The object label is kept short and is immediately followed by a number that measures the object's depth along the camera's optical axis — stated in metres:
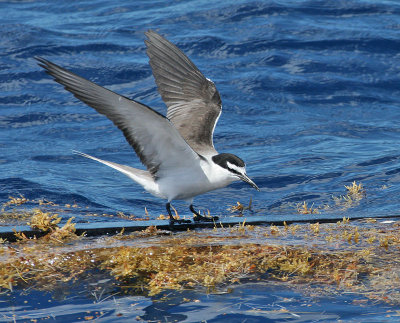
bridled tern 13.25
